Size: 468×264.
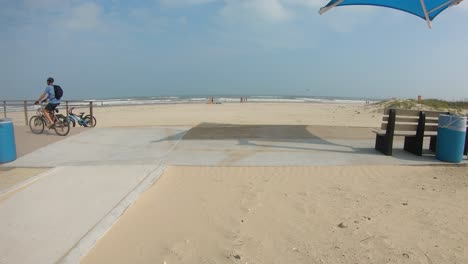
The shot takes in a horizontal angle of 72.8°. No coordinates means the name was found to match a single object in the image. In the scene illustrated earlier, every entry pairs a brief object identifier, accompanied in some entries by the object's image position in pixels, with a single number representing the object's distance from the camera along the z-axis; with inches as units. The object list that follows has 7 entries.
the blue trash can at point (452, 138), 251.1
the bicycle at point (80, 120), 475.8
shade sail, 331.6
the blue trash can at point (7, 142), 258.4
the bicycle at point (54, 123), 373.7
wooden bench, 267.6
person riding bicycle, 375.9
